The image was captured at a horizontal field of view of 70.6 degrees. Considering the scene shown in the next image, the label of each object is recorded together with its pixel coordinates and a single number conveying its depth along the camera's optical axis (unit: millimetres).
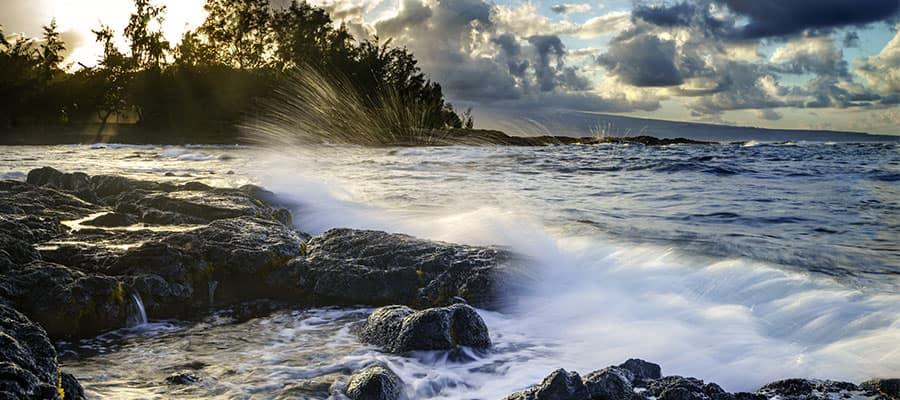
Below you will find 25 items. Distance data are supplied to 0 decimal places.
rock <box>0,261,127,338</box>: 5133
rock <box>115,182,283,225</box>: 8703
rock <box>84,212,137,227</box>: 8156
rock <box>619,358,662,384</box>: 4248
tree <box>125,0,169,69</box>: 60719
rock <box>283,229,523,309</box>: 6266
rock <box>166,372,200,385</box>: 4109
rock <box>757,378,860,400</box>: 4027
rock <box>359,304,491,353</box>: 4742
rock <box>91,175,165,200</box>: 10895
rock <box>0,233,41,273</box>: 5805
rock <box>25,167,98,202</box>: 11233
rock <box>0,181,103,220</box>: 8156
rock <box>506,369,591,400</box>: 3590
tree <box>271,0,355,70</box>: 62219
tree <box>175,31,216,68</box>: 58934
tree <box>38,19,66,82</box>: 60553
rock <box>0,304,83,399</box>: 2510
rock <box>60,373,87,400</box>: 3025
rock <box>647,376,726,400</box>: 3697
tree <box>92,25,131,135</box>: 60875
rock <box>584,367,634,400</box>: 3670
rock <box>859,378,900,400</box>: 4051
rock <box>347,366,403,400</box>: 3807
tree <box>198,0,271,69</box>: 62000
